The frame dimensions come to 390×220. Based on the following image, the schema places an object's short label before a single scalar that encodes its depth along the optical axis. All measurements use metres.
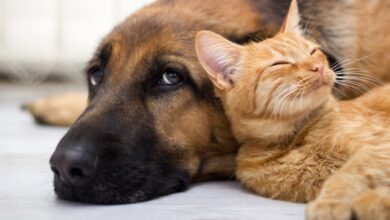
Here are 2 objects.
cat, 1.45
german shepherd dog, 1.44
